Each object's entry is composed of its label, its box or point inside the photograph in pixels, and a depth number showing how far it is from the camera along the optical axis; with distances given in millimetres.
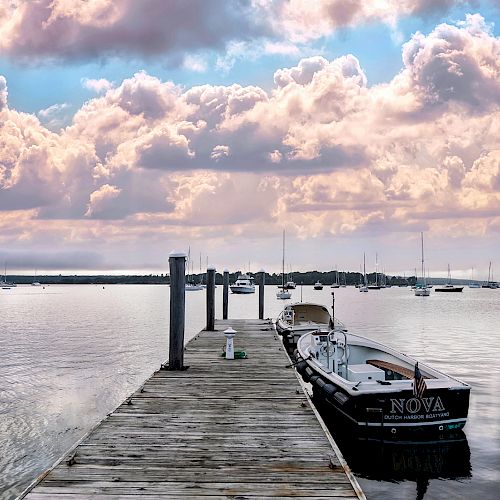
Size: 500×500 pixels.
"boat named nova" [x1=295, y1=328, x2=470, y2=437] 11203
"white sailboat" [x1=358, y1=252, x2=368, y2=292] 177150
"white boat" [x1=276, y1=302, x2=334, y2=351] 28000
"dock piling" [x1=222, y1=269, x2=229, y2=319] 33825
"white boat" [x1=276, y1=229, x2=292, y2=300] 108825
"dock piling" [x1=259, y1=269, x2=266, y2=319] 36719
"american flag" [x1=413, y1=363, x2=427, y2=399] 10961
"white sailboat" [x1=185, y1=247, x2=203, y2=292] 173400
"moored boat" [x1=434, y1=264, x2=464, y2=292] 190500
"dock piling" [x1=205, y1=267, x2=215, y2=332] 25289
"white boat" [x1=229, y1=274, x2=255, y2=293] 143500
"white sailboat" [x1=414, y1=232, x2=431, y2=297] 138125
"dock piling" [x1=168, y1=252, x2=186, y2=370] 15211
